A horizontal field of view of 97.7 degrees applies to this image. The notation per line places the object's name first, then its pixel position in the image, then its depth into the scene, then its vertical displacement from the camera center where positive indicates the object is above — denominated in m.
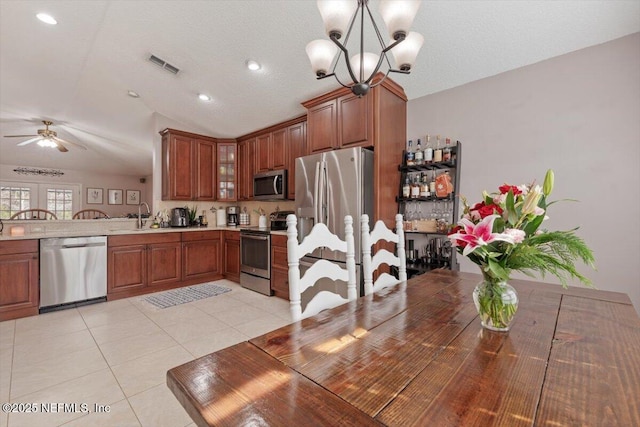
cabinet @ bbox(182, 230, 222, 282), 4.20 -0.67
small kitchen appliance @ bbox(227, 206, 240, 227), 5.09 -0.06
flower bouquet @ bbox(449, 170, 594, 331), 0.87 -0.11
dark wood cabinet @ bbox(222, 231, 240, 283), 4.36 -0.69
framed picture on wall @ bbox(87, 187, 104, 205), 8.04 +0.49
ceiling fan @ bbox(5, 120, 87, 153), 4.99 +1.35
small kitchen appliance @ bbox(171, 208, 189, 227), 4.48 -0.07
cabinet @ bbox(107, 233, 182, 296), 3.56 -0.67
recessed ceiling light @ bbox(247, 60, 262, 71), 3.04 +1.63
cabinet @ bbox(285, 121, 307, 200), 3.85 +0.91
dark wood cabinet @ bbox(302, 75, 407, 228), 2.82 +0.91
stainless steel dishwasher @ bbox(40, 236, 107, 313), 3.10 -0.68
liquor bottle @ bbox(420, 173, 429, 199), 2.80 +0.24
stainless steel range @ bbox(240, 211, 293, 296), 3.75 -0.60
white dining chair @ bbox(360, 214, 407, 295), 1.51 -0.26
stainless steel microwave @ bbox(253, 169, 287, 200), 4.01 +0.41
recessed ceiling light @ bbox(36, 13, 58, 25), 2.66 +1.88
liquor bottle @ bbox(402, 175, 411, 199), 2.93 +0.24
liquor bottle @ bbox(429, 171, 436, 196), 2.79 +0.25
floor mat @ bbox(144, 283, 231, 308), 3.45 -1.10
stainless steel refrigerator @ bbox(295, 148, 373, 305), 2.74 +0.21
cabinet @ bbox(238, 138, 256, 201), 4.69 +0.79
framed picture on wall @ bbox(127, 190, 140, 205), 8.89 +0.52
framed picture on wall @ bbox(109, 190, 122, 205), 8.47 +0.49
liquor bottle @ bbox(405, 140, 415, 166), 2.94 +0.58
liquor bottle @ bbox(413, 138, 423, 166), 2.87 +0.59
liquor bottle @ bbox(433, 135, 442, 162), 2.77 +0.58
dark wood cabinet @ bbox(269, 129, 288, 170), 4.12 +0.97
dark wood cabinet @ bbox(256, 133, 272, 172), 4.37 +0.96
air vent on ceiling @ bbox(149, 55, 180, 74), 3.21 +1.75
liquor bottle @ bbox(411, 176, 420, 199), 2.86 +0.23
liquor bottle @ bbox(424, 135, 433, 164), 2.82 +0.58
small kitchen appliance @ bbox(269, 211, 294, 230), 4.02 -0.11
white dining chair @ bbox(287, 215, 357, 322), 1.16 -0.26
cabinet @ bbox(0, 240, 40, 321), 2.88 -0.69
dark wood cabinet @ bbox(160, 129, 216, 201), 4.44 +0.78
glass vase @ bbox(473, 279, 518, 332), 0.94 -0.32
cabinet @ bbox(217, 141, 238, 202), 4.97 +0.75
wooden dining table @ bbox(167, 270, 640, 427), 0.54 -0.39
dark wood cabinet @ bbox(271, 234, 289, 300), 3.54 -0.70
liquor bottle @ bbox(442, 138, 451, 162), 2.73 +0.59
